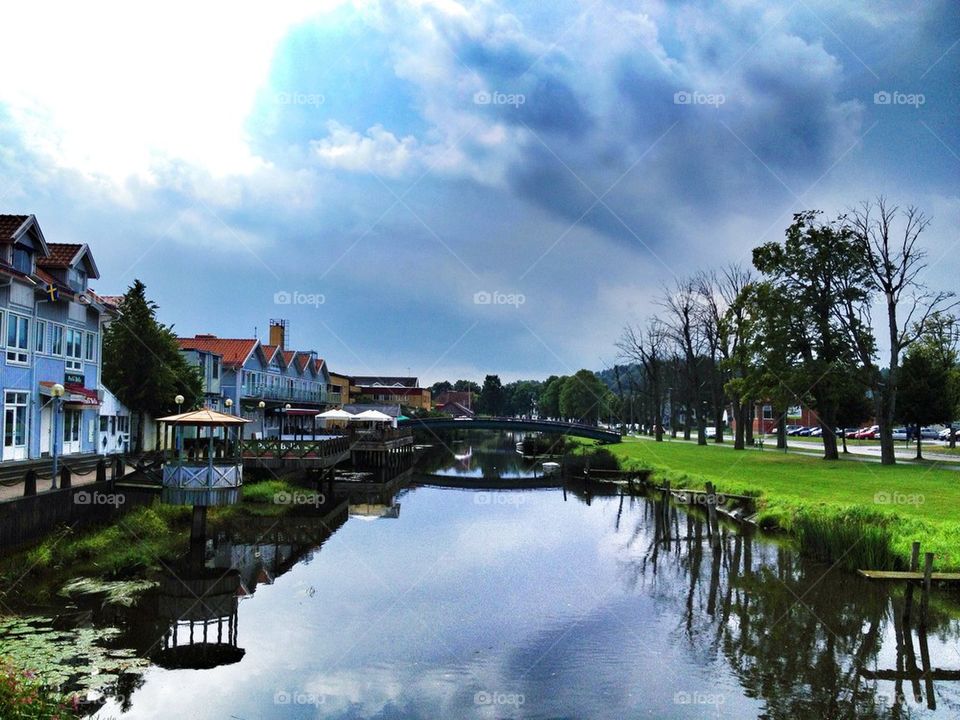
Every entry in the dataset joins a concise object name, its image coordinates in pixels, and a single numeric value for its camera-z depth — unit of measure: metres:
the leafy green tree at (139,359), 38.31
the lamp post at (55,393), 20.91
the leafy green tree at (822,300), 41.69
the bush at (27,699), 9.08
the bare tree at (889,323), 38.91
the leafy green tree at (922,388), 52.72
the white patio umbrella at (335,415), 46.48
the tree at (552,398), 143.75
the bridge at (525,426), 70.62
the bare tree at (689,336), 63.28
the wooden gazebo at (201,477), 22.59
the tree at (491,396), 158.50
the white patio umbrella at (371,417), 50.05
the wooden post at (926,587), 15.29
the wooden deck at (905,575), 15.43
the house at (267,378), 59.72
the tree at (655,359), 70.88
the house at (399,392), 135.43
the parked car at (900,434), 87.76
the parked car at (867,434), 79.31
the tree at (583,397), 122.75
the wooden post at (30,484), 19.53
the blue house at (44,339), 26.97
